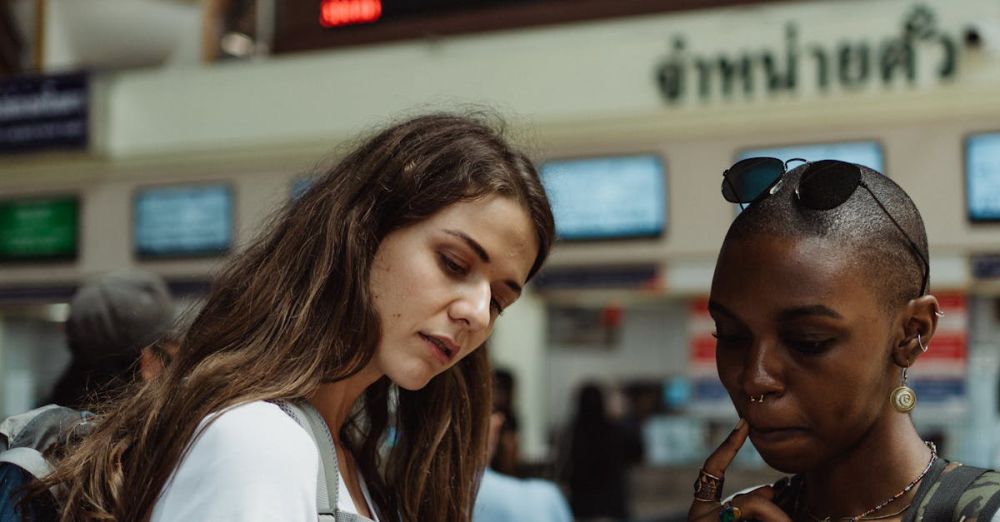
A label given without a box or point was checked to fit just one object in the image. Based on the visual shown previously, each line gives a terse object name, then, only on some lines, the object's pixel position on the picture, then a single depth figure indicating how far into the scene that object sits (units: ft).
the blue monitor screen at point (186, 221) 30.27
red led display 22.68
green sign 31.73
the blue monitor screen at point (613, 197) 25.96
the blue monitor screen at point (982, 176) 23.24
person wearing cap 8.55
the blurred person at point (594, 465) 22.72
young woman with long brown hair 4.82
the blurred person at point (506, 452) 12.07
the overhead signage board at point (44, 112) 30.86
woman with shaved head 4.48
